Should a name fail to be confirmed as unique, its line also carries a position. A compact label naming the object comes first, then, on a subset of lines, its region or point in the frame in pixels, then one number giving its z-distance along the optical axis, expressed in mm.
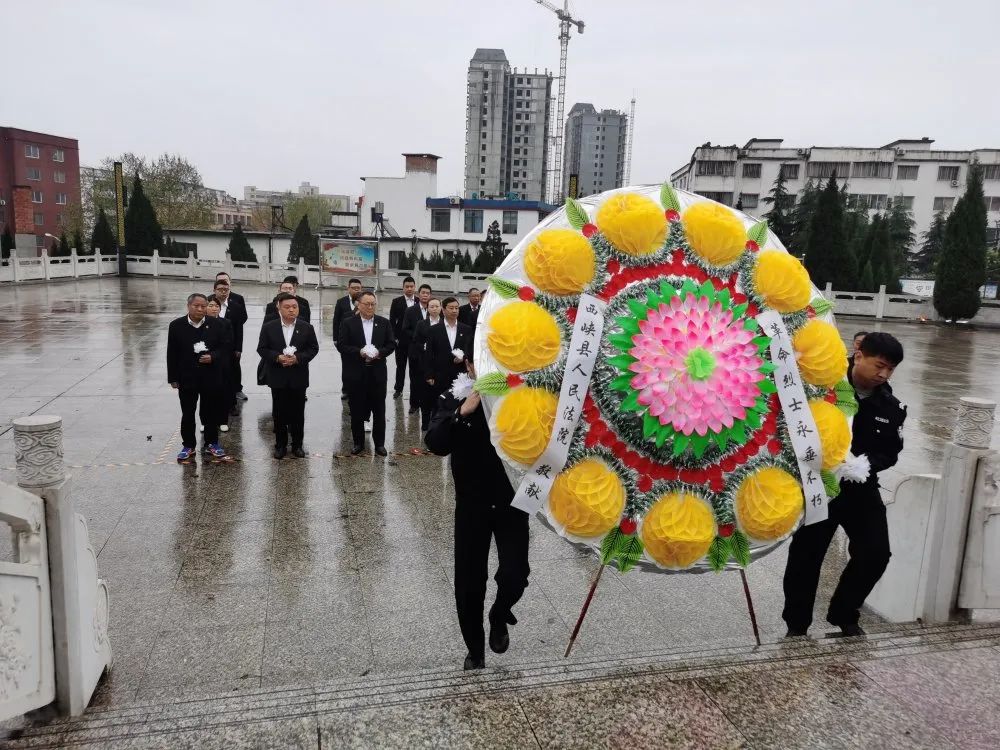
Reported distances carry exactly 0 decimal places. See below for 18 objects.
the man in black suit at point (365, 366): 7156
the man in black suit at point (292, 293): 8242
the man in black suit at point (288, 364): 6836
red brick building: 53031
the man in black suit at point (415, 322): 8741
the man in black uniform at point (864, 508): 3492
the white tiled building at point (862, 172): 55688
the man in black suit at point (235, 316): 8575
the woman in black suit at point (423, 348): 7898
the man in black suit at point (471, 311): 7895
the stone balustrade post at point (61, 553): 2660
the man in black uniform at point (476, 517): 3039
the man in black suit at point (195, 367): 6641
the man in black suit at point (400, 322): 9656
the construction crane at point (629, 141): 139375
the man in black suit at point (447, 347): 7539
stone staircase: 2584
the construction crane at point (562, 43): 108938
